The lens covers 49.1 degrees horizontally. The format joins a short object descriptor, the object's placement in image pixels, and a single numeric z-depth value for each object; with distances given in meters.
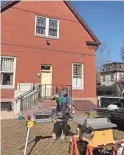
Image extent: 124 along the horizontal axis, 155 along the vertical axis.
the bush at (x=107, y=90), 19.75
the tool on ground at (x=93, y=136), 3.24
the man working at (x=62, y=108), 4.65
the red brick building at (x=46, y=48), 9.86
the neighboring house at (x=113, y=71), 33.11
